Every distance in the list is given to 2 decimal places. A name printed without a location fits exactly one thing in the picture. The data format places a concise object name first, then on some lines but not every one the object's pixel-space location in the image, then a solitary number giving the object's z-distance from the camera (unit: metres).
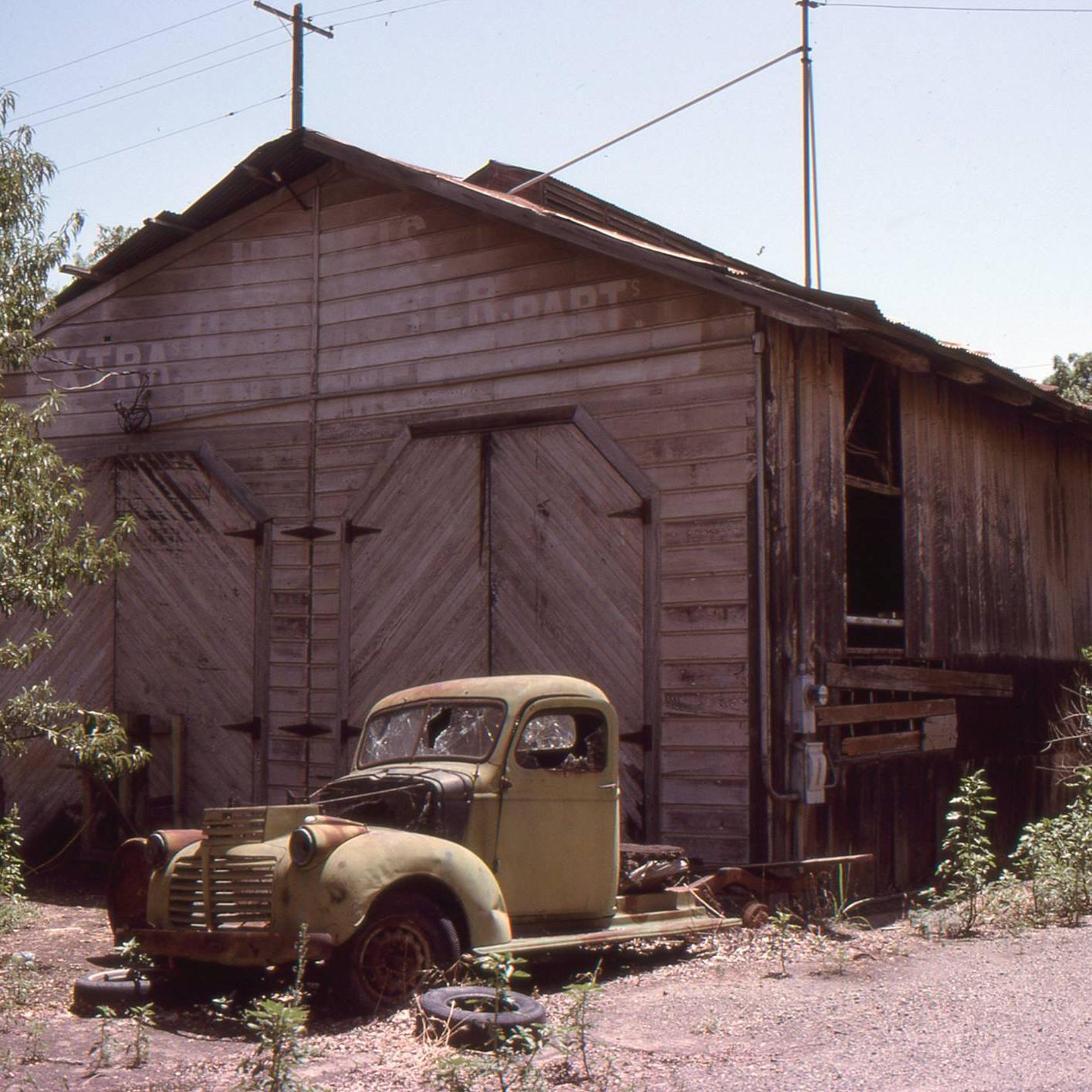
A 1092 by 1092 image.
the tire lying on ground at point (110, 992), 6.87
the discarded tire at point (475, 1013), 5.86
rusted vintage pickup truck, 6.62
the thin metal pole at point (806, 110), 18.69
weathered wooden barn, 10.15
